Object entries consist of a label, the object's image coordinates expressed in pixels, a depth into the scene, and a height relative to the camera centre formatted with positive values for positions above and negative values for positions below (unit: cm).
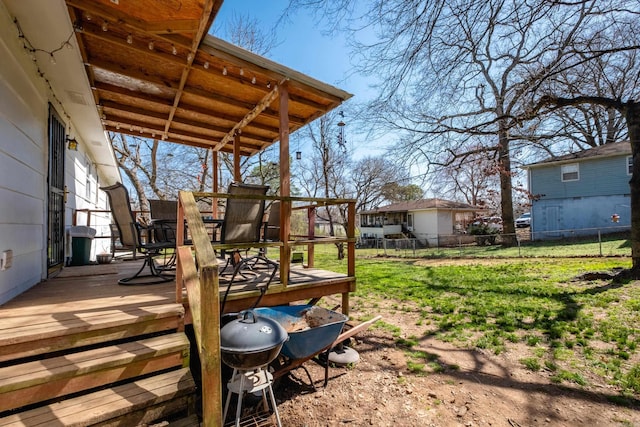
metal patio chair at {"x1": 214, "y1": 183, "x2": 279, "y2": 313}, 323 +8
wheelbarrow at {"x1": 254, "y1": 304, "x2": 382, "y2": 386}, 270 -106
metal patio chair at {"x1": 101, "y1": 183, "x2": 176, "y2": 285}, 343 -1
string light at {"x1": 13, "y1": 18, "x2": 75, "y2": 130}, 294 +192
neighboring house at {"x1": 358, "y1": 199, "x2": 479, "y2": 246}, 2285 +15
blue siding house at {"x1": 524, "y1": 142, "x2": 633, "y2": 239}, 1418 +145
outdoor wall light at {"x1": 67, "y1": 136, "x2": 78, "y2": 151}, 498 +141
